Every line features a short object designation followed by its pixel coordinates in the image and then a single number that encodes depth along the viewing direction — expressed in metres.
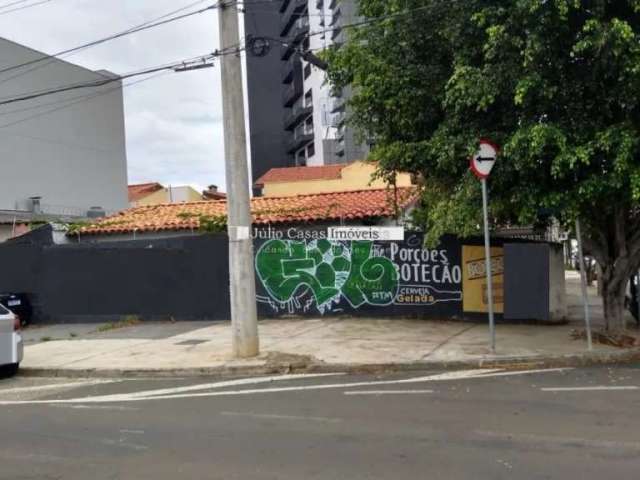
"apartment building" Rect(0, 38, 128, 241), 30.44
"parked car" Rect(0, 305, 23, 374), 10.08
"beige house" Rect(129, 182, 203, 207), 45.31
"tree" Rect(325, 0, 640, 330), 9.09
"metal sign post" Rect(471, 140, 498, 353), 9.49
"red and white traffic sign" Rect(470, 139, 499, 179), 9.49
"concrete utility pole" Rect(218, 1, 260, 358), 10.23
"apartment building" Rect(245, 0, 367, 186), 57.69
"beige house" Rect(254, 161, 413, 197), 37.28
